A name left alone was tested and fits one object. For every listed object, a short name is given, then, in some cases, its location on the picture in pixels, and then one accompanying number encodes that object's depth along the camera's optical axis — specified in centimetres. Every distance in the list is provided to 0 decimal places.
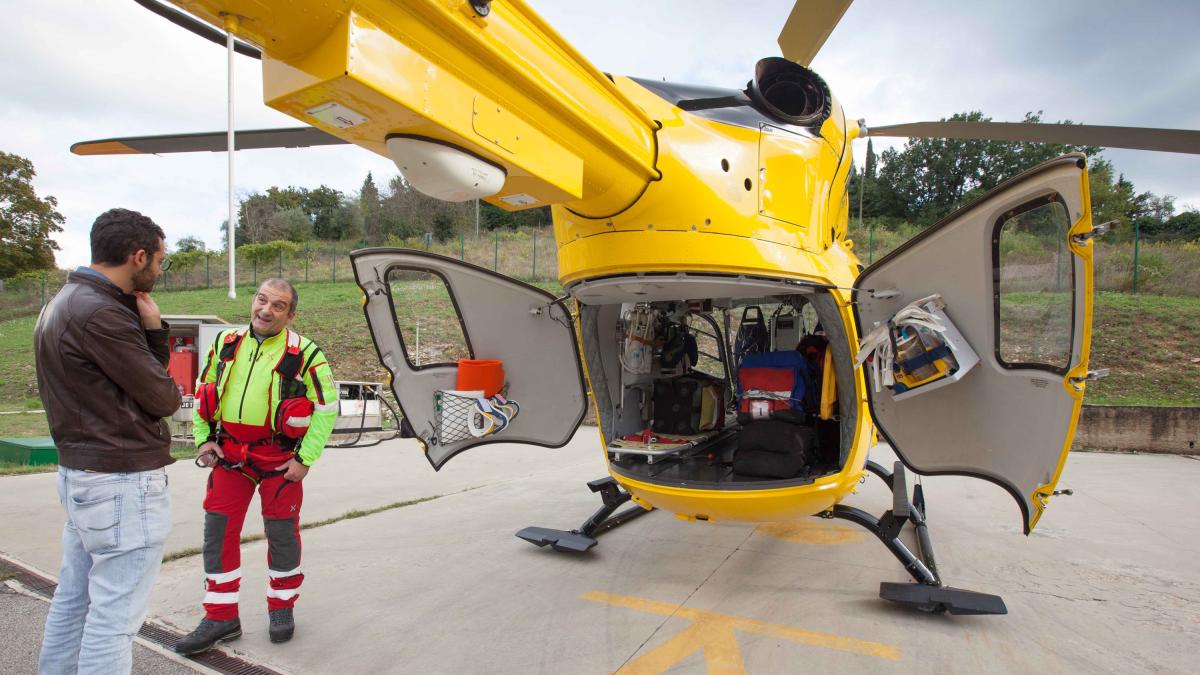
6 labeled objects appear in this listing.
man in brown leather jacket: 201
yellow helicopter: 186
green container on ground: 682
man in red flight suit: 296
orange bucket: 419
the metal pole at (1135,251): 1397
